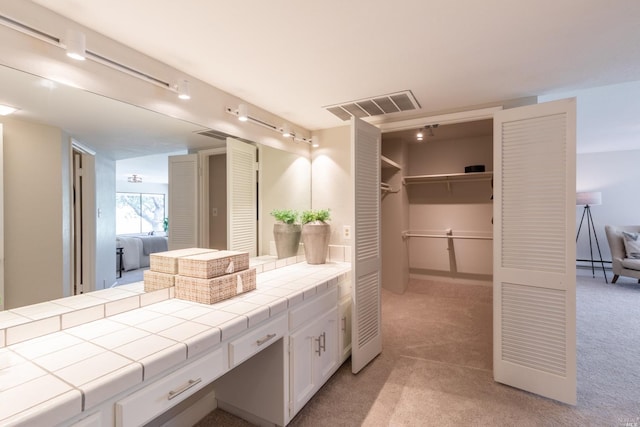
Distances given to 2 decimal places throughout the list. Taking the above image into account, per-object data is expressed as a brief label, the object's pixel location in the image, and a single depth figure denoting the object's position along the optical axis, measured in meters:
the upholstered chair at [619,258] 4.73
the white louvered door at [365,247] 2.33
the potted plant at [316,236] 2.72
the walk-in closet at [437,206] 4.26
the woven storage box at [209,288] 1.60
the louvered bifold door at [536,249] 1.98
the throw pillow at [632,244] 4.89
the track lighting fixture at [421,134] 3.81
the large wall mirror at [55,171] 1.23
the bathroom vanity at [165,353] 0.90
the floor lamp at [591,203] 5.53
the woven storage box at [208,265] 1.63
